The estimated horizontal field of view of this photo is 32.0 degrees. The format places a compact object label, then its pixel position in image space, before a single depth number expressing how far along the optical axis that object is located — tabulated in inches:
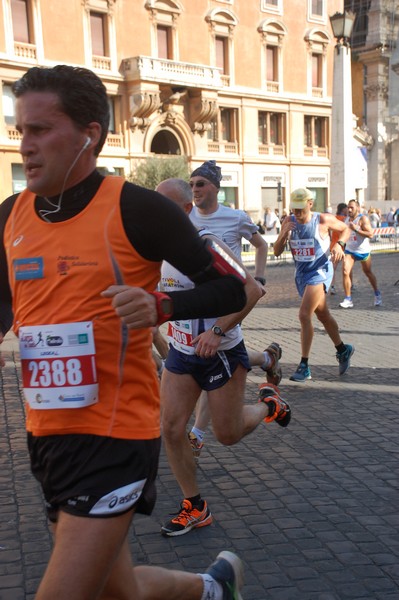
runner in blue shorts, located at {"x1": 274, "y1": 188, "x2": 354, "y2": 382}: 287.7
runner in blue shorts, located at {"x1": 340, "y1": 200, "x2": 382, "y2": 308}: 495.8
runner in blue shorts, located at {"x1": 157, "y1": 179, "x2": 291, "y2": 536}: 147.6
